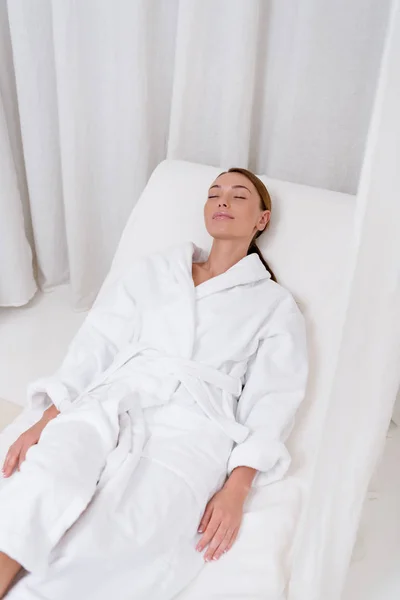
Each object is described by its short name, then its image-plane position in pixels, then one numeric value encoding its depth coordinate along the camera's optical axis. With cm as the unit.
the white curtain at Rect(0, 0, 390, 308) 155
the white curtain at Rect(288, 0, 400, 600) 64
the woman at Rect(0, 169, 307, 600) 95
